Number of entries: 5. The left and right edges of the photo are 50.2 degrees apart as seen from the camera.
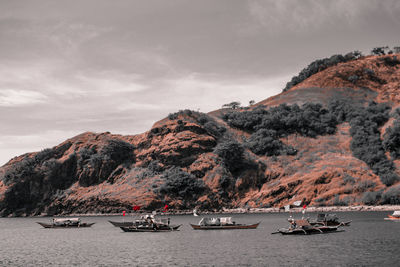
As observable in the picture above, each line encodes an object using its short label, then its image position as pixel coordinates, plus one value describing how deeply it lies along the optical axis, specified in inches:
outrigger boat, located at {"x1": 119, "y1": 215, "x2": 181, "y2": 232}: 3048.7
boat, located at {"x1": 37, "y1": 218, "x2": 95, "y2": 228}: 3585.1
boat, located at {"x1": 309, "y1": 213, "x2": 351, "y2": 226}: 2874.0
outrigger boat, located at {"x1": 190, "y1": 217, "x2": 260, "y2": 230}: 3016.7
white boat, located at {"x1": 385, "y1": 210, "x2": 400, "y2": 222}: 3301.2
